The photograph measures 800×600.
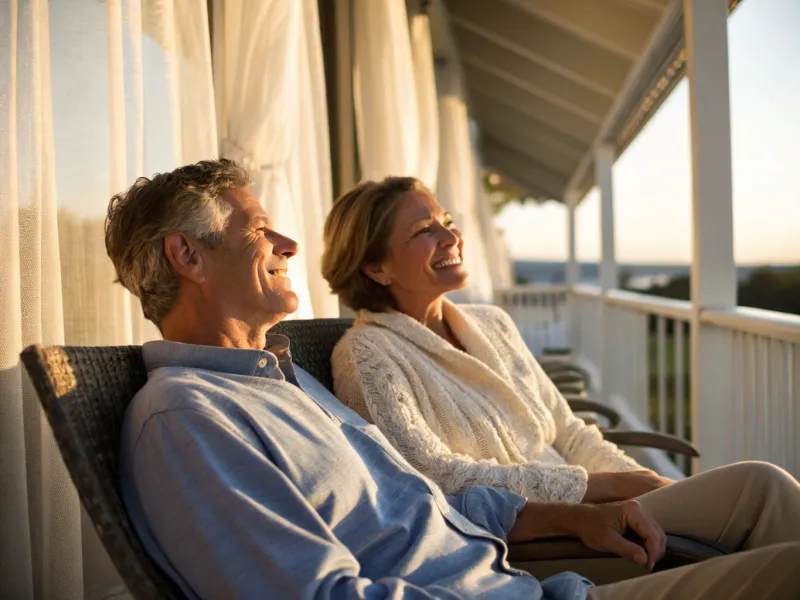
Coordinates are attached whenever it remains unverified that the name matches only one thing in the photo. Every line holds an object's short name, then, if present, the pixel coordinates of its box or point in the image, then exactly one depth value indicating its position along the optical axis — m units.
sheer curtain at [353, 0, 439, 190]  3.93
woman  1.75
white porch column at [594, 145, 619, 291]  8.09
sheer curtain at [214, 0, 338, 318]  2.53
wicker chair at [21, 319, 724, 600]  1.12
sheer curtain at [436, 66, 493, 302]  6.33
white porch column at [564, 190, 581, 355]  10.73
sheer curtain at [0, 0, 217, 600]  1.37
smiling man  1.14
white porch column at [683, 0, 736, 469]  3.48
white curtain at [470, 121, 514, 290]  10.30
